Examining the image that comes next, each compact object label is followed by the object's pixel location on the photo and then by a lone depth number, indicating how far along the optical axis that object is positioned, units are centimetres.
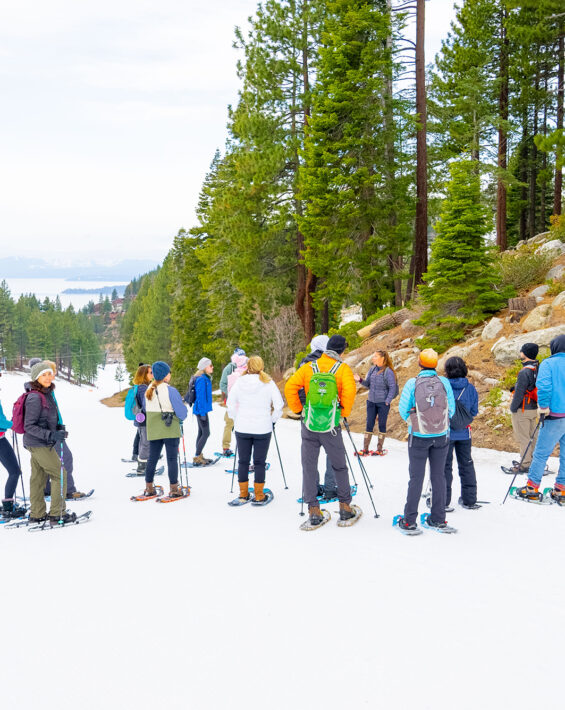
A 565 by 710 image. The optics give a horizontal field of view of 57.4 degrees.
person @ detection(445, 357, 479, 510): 612
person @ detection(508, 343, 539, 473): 717
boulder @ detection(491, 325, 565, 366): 1077
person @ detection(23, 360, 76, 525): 598
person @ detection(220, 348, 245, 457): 994
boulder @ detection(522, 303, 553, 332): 1166
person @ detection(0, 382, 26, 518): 660
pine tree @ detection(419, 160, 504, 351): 1245
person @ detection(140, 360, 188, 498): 696
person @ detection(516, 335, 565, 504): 641
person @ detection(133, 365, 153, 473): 810
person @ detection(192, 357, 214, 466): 923
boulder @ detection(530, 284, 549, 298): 1290
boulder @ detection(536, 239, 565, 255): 1461
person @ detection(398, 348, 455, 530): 537
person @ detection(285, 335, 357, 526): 573
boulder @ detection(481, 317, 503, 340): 1239
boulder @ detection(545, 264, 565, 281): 1335
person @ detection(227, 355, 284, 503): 663
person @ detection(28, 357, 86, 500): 738
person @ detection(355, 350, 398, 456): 948
